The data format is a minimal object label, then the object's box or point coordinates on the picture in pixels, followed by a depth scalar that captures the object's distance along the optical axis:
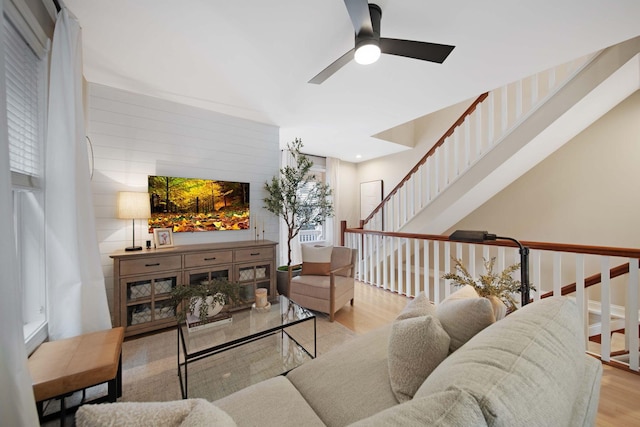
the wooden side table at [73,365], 1.13
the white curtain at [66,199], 1.55
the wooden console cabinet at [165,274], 2.25
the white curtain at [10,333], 0.82
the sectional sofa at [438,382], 0.50
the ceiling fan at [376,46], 1.50
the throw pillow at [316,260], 3.06
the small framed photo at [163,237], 2.64
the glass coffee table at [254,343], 1.57
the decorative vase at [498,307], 1.33
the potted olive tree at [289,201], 3.38
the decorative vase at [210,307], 1.72
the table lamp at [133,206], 2.38
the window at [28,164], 1.39
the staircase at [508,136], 2.36
